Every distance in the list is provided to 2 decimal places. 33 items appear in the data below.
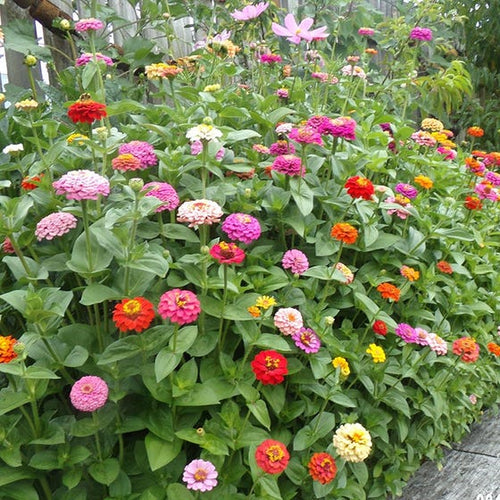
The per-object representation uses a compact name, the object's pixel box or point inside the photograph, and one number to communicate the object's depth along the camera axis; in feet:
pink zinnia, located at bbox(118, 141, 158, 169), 4.44
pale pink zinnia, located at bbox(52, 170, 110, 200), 3.28
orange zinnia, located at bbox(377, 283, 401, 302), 4.50
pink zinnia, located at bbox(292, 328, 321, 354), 3.92
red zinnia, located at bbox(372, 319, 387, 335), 4.43
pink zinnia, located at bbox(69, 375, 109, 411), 3.15
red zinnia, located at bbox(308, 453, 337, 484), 3.52
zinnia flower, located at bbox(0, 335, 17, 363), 3.18
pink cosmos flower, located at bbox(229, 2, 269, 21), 6.45
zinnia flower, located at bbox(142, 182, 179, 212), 4.03
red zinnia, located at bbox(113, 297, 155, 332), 3.14
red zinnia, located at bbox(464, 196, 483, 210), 5.74
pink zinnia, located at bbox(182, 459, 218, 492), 3.08
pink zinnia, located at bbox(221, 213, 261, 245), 3.79
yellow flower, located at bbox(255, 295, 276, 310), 3.83
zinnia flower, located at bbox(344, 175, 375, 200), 4.24
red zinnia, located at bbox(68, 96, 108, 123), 3.82
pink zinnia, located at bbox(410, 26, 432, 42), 7.44
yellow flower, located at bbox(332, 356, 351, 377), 4.02
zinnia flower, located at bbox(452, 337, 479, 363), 4.48
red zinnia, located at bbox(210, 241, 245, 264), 3.36
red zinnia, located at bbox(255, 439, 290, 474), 3.12
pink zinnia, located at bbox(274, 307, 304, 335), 3.88
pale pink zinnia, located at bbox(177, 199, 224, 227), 3.54
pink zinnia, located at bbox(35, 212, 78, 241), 3.72
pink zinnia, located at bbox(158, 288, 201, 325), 3.18
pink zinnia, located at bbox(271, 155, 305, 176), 4.48
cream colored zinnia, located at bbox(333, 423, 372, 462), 3.51
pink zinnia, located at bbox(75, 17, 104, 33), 4.90
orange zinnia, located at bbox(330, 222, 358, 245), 4.16
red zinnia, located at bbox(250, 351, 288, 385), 3.43
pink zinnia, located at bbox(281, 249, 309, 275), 4.34
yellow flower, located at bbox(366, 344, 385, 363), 4.28
